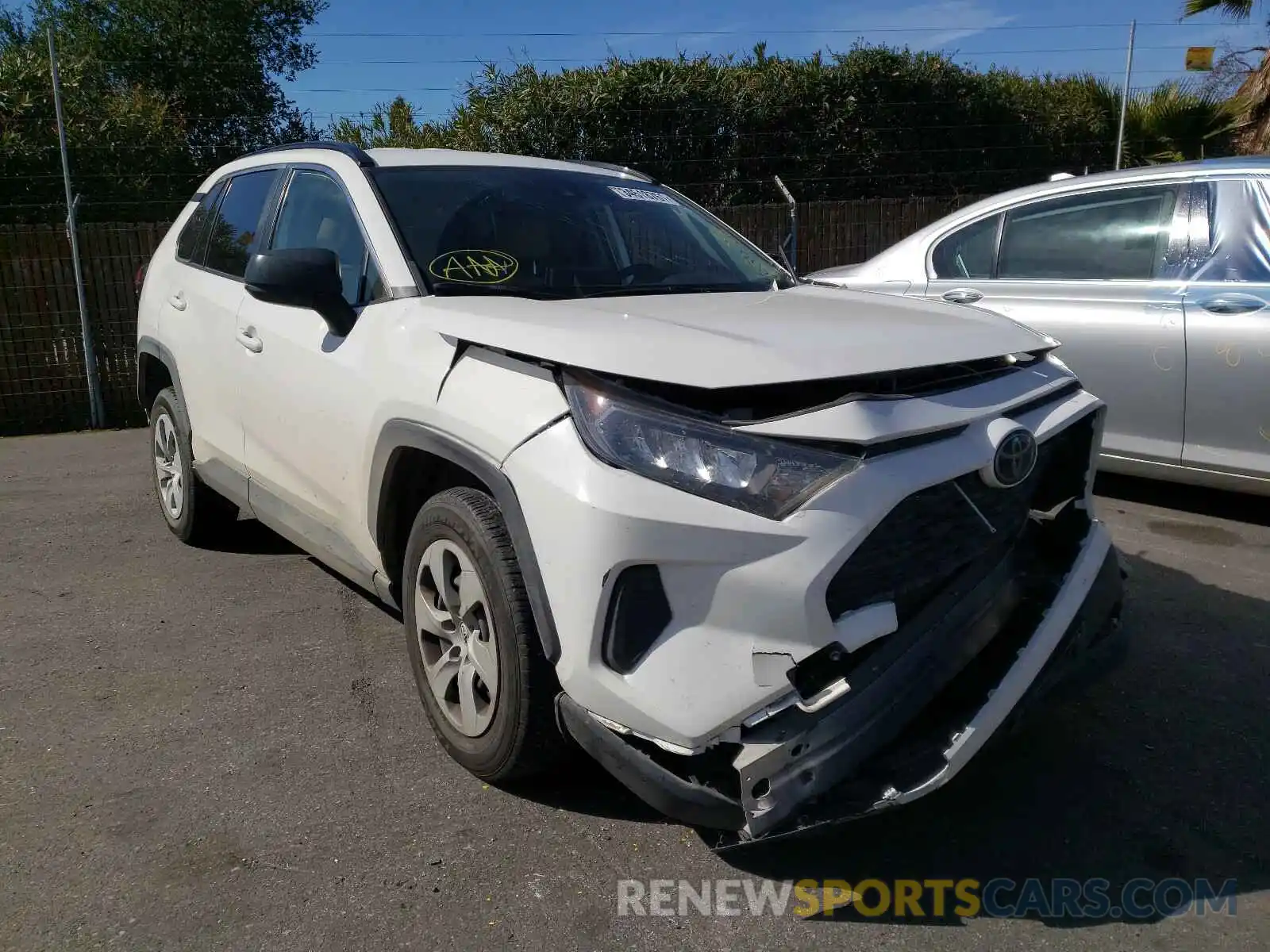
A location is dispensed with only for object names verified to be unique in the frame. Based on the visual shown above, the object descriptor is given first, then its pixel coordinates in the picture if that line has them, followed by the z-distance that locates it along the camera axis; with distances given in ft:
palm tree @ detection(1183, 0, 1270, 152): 43.68
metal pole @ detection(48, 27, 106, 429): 26.91
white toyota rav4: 7.13
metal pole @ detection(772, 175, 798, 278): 31.13
